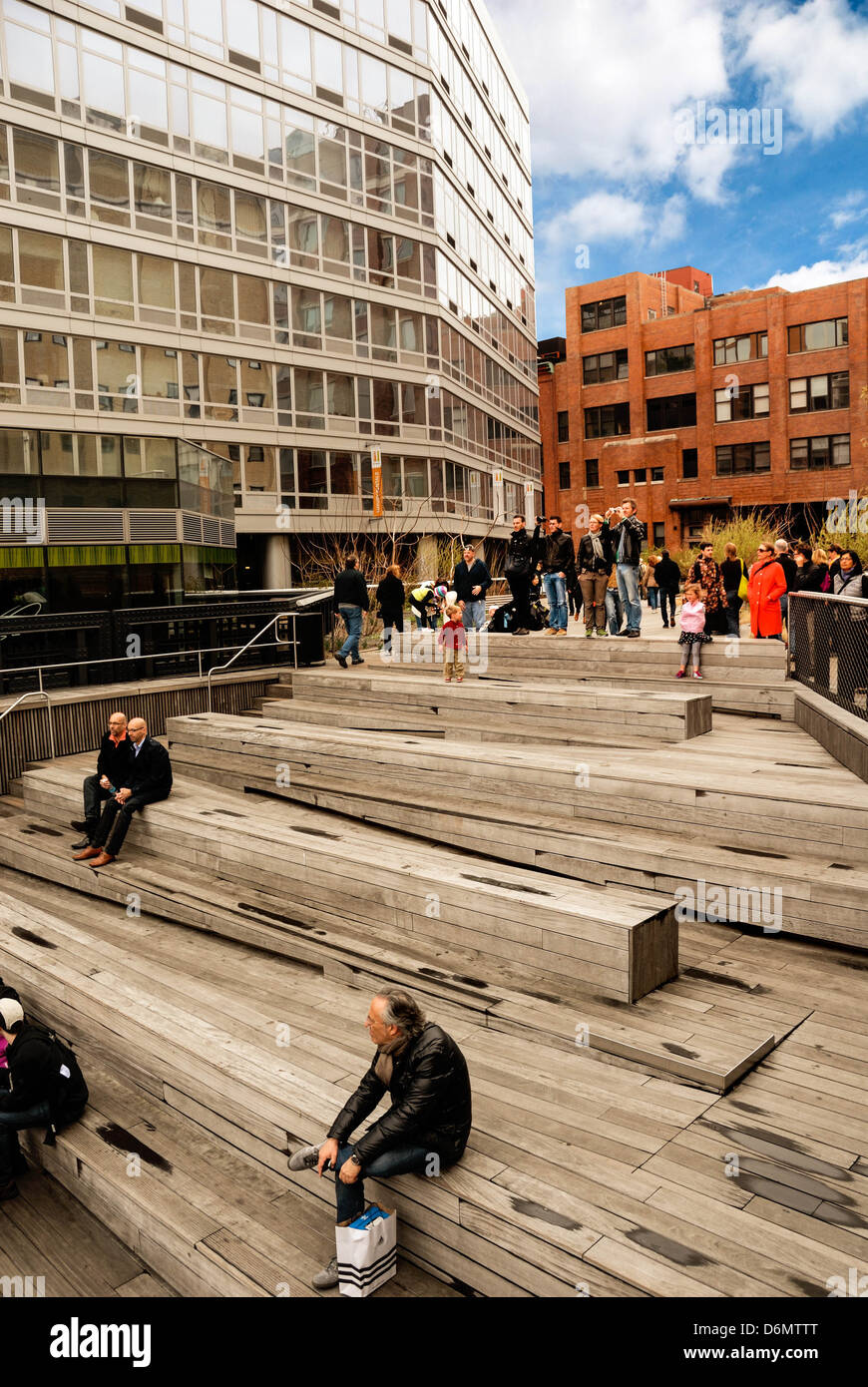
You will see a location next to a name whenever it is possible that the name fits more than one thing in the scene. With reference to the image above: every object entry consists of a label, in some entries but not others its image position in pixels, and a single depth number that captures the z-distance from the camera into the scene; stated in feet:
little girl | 39.44
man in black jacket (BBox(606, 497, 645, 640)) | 44.52
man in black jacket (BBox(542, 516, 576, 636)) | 48.06
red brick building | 154.10
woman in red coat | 45.16
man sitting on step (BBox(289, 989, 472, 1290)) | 14.46
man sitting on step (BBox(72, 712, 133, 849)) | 34.68
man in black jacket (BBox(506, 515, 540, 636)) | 49.80
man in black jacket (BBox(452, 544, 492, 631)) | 50.39
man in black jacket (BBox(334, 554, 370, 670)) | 52.70
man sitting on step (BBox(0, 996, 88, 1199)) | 18.89
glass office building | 88.17
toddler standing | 45.34
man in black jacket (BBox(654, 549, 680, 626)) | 64.25
